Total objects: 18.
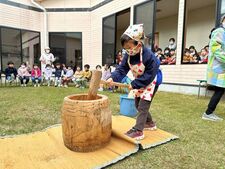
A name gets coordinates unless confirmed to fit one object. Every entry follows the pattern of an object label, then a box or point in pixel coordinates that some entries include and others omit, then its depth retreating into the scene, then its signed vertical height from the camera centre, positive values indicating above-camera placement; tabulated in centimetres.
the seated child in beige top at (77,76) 660 -25
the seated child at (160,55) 593 +59
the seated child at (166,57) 567 +51
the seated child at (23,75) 674 -23
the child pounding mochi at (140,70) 180 +2
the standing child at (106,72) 612 -5
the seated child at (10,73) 662 -16
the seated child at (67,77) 684 -28
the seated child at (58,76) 688 -25
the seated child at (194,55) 533 +57
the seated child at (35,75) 688 -25
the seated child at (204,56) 477 +49
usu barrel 157 -50
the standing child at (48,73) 696 -13
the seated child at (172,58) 541 +45
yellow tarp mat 146 -79
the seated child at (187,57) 524 +49
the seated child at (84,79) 654 -33
